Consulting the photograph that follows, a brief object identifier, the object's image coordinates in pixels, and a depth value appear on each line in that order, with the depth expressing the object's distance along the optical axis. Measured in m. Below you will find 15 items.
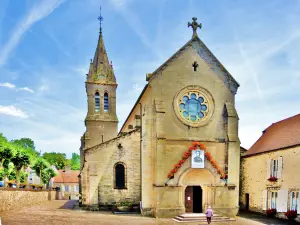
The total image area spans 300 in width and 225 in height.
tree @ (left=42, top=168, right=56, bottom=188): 48.47
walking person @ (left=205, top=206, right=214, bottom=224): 19.69
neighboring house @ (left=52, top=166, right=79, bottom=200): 69.88
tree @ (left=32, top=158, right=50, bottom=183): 45.97
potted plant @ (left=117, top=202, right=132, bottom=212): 24.27
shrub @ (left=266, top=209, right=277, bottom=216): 24.20
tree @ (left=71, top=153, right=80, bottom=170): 126.16
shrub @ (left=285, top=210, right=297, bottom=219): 21.78
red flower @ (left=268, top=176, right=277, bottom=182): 24.09
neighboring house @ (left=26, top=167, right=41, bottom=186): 78.38
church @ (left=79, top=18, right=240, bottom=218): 22.88
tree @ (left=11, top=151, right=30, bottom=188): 29.60
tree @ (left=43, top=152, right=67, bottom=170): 104.57
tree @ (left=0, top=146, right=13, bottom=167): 27.31
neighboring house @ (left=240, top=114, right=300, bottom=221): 22.44
